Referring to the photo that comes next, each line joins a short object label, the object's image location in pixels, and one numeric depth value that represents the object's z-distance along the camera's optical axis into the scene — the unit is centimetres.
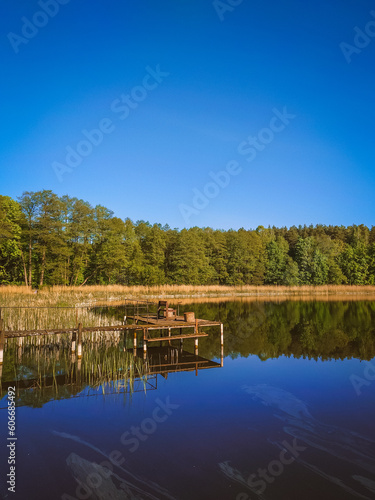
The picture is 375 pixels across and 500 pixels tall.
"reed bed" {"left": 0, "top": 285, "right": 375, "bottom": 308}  2595
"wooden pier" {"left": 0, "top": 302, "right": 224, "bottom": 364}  1441
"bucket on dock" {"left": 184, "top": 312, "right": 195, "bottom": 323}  1715
